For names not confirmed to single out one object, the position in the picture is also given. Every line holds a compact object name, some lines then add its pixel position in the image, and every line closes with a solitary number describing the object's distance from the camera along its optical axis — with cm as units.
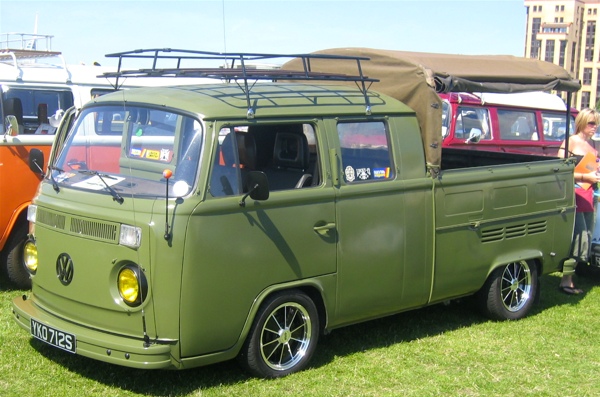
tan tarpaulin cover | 674
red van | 1353
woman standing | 873
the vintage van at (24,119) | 809
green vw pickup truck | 524
